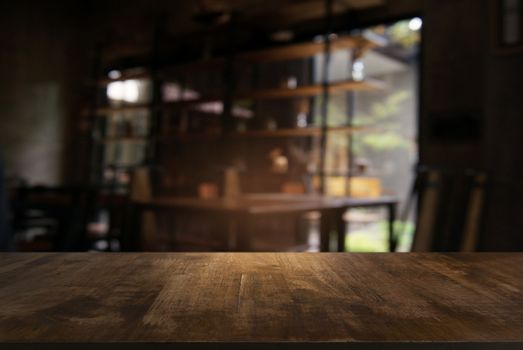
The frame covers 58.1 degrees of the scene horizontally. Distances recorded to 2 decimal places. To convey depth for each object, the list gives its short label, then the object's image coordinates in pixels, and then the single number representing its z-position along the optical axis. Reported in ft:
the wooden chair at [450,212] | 7.35
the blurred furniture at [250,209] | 8.16
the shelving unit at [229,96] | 13.64
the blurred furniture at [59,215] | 9.22
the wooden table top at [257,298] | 1.38
